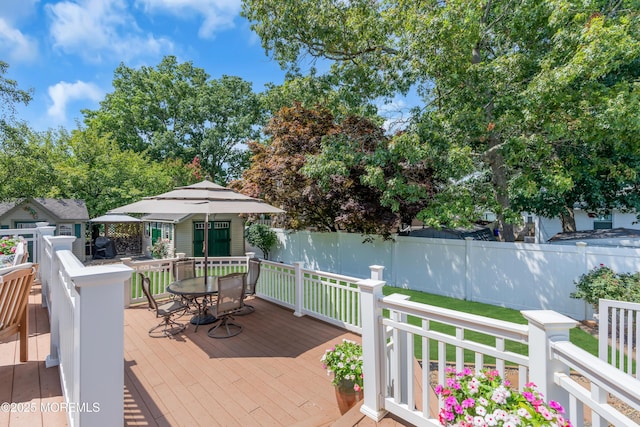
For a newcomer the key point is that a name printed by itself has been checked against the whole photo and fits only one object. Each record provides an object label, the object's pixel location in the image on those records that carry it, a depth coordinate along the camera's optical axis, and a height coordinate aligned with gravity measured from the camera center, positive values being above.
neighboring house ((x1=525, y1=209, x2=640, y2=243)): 13.54 -0.62
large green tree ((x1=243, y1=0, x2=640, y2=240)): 6.08 +3.40
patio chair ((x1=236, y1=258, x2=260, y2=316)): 5.60 -1.29
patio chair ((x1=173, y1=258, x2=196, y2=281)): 6.08 -1.12
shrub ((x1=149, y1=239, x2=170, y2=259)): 15.49 -1.79
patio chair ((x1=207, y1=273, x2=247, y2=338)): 4.60 -1.41
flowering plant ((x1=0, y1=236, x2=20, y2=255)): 4.93 -0.52
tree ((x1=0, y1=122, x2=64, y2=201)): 8.85 +1.60
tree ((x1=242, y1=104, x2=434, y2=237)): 7.95 +1.15
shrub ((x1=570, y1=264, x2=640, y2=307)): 5.37 -1.42
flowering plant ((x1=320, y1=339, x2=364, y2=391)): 2.69 -1.39
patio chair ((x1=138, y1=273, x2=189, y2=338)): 4.66 -1.59
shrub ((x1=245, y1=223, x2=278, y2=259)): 14.15 -1.15
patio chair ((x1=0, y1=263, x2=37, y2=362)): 2.69 -0.79
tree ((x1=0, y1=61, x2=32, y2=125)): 8.21 +3.40
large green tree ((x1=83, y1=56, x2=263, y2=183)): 23.72 +8.10
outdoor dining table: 4.76 -1.24
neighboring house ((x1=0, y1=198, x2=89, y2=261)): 13.33 +0.03
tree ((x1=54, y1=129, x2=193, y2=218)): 15.91 +2.14
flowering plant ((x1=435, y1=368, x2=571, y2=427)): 1.28 -0.90
